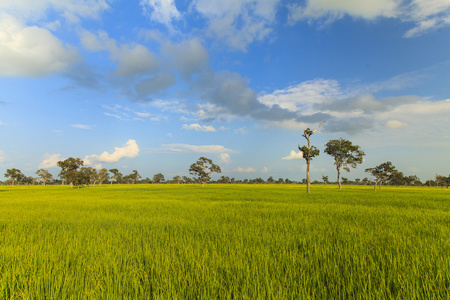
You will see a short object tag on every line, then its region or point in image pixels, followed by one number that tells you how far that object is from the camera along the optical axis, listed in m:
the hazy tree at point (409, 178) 99.33
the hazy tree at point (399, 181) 88.48
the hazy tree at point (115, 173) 113.91
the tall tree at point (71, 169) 69.25
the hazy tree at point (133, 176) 135.88
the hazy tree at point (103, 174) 104.54
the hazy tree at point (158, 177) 160.76
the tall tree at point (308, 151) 27.30
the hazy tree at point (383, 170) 54.66
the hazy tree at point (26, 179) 115.44
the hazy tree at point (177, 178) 160.61
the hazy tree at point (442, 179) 95.69
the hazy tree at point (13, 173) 98.44
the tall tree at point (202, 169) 83.19
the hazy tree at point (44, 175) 128.50
